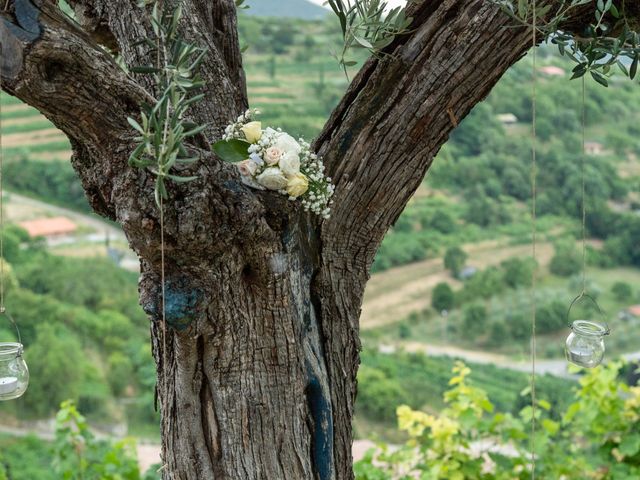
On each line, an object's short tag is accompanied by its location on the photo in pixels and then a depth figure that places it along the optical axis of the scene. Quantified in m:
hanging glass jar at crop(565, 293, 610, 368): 3.42
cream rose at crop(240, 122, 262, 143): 3.19
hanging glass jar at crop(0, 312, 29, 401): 3.21
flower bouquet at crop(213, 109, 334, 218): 3.17
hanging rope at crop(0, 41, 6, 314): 3.18
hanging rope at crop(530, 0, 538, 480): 3.13
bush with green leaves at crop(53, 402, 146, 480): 4.55
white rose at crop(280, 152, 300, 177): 3.17
